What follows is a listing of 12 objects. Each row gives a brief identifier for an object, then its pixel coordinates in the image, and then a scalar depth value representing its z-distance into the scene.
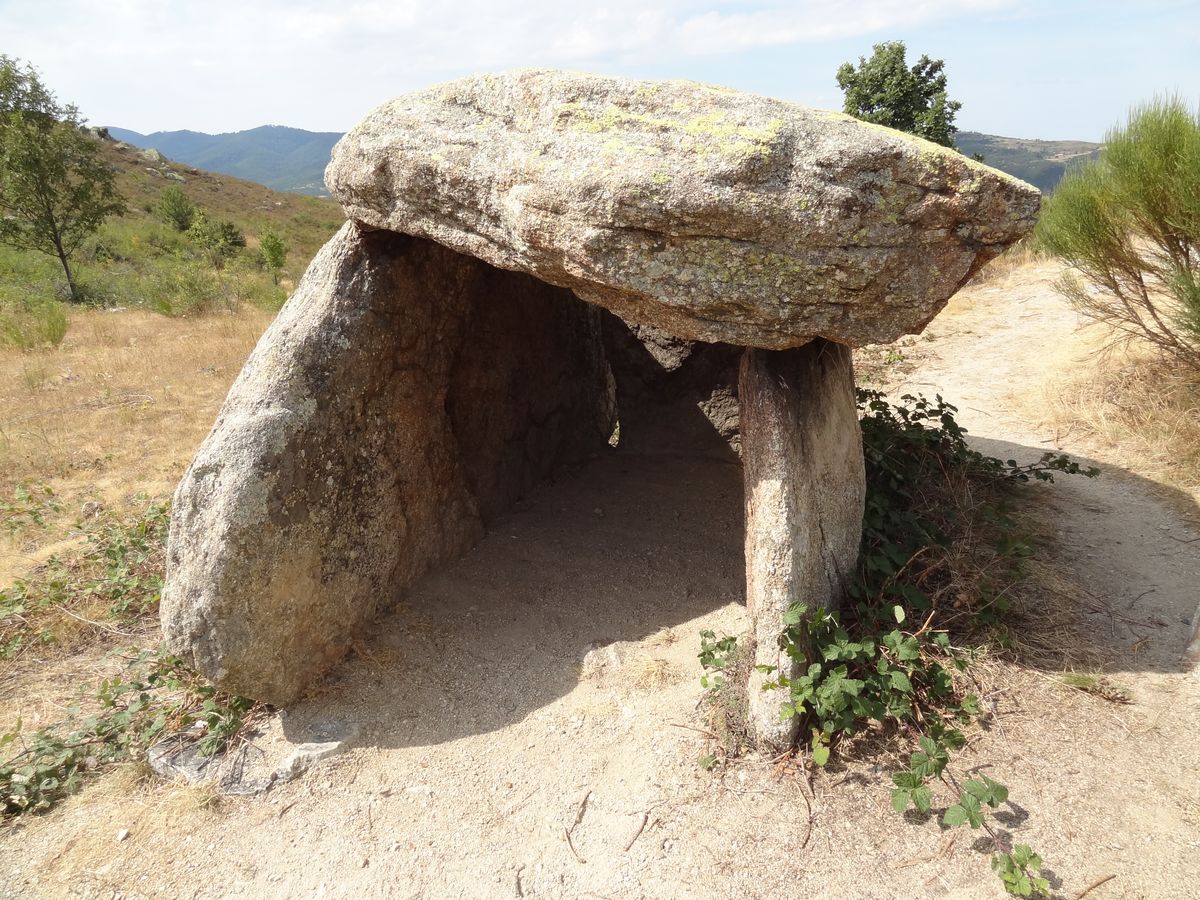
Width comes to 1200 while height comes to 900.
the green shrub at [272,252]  16.48
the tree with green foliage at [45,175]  12.30
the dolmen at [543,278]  2.20
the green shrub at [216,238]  16.98
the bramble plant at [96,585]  3.70
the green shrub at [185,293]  11.16
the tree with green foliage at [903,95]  13.25
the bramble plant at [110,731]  2.77
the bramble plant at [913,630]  2.39
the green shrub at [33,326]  8.77
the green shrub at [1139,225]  5.12
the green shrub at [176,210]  24.53
